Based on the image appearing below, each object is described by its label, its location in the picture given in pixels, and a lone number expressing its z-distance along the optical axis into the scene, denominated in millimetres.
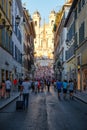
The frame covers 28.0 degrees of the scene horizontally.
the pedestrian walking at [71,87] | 14491
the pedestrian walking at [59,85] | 15156
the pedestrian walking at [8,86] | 14334
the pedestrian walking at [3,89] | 14067
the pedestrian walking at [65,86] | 14617
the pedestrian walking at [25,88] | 10118
